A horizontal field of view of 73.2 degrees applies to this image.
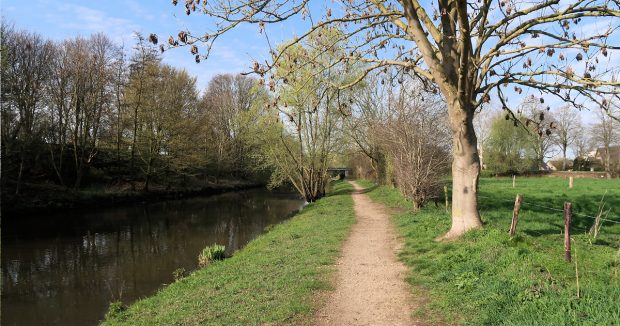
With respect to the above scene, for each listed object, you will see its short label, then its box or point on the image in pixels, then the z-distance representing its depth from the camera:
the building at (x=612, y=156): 48.94
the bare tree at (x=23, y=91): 23.80
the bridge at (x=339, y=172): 64.06
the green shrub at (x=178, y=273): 11.59
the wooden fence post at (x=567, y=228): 7.05
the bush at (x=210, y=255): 12.72
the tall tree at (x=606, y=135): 50.98
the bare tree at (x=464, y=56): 7.98
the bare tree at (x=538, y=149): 53.29
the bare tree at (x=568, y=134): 57.76
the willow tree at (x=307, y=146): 27.70
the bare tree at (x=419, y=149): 17.53
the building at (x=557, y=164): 65.84
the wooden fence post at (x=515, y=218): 9.06
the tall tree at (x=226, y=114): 46.19
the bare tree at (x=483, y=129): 55.62
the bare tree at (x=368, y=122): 31.17
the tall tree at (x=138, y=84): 33.59
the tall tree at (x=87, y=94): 29.45
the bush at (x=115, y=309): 8.28
